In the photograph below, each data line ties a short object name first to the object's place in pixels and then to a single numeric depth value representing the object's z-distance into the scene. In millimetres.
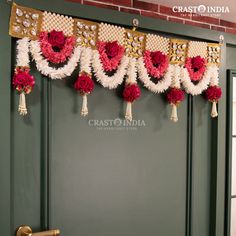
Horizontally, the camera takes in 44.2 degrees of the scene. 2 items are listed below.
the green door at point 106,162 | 1311
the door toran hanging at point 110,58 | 1250
